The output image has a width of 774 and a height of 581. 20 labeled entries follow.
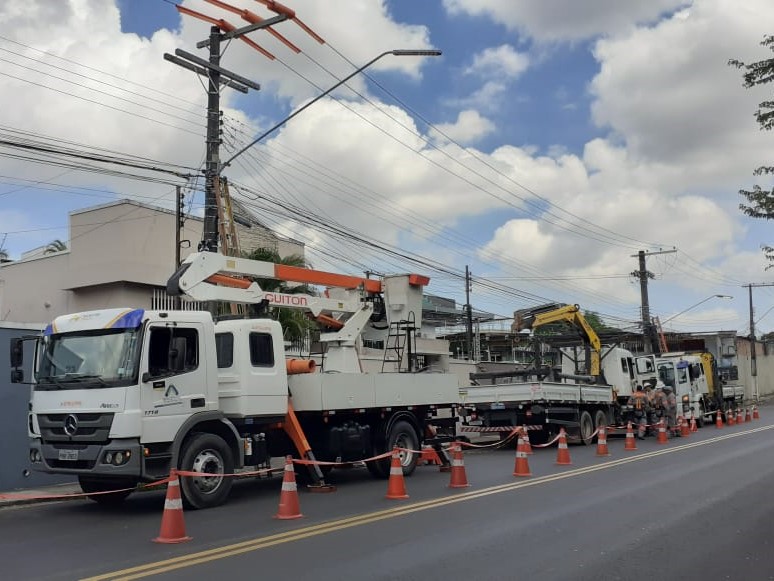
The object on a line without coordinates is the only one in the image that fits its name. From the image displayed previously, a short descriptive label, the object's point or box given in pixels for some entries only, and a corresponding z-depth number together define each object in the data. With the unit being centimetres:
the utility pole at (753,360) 5862
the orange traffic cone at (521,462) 1359
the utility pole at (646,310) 4138
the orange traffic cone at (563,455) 1543
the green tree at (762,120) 1005
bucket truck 984
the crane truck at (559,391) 2002
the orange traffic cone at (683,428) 2427
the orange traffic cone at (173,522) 799
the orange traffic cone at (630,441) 1902
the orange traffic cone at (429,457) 1413
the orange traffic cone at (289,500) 938
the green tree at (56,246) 3631
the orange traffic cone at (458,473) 1209
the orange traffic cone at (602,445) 1762
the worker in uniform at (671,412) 2464
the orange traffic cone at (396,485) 1099
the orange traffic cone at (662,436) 2117
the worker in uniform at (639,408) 2409
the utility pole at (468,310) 3960
